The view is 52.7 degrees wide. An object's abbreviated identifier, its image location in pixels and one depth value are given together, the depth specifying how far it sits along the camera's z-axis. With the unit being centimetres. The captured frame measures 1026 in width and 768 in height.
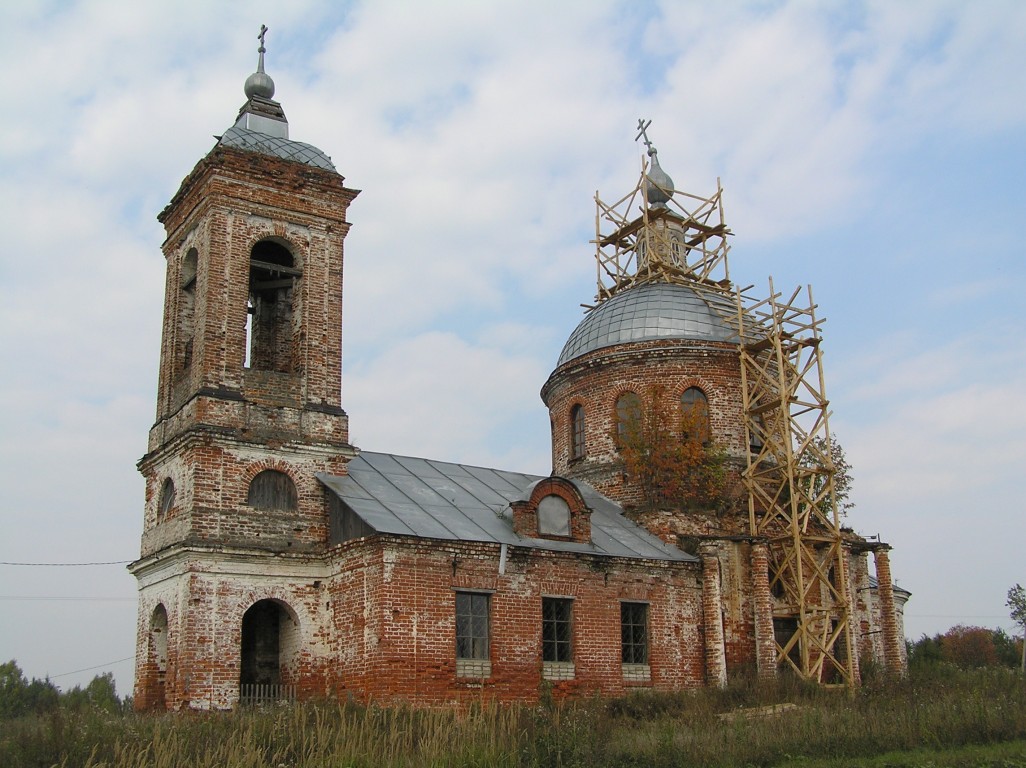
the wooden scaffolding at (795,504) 1897
